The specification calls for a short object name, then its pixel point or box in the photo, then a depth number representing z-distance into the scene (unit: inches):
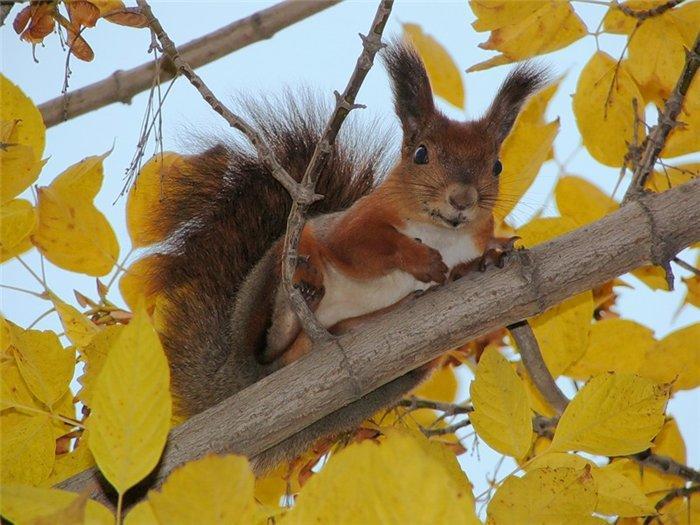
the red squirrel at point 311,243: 179.6
